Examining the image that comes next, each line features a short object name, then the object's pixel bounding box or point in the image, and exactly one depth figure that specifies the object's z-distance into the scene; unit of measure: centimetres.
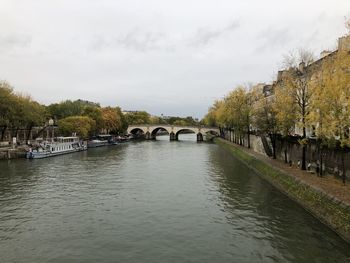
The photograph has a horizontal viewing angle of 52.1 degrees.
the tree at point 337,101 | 2172
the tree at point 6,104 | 6191
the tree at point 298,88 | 3547
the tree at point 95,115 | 10238
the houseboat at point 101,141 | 9317
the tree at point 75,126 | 8669
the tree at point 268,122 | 4544
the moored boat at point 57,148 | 6200
